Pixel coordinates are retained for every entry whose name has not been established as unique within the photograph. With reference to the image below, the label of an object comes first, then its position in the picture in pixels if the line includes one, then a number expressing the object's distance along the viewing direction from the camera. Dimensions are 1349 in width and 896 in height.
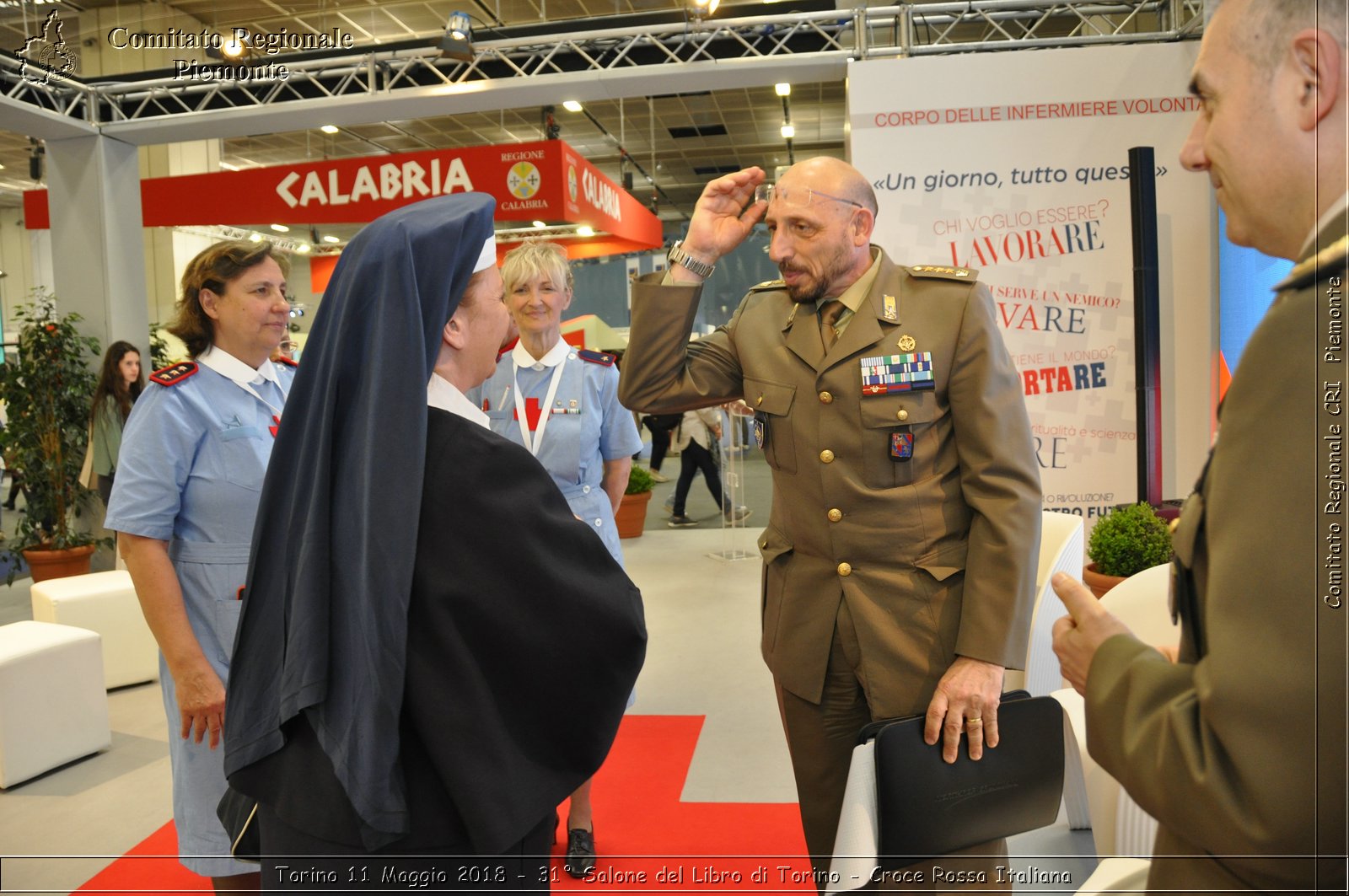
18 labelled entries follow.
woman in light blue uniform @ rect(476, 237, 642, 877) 3.03
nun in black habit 1.16
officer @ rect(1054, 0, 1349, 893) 0.67
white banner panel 5.09
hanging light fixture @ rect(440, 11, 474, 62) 5.73
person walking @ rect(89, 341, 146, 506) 6.24
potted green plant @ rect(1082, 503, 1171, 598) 3.71
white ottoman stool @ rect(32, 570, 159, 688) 4.61
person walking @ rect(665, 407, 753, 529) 9.09
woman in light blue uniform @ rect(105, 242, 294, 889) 2.04
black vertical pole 4.76
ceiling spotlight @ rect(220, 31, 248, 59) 5.89
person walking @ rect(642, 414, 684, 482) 10.52
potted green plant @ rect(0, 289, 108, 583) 6.78
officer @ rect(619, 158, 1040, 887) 1.74
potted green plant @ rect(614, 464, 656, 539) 8.30
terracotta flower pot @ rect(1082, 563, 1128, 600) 3.71
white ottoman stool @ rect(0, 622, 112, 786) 3.60
